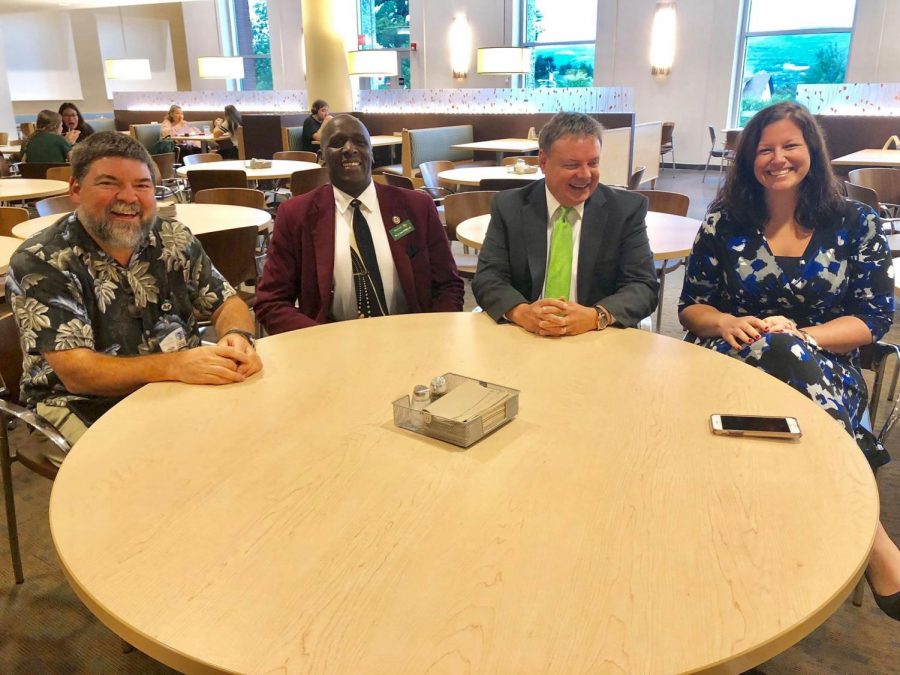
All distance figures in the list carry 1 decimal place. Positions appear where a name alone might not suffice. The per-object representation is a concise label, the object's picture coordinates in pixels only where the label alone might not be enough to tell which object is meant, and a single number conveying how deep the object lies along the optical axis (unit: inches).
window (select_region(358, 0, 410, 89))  567.8
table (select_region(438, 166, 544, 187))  206.7
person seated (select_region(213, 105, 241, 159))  344.2
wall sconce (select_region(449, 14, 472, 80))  520.1
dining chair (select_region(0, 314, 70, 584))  65.4
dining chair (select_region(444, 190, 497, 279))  155.2
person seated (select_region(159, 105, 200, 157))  393.4
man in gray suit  85.7
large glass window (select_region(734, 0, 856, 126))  422.9
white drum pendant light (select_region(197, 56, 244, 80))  500.4
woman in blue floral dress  76.9
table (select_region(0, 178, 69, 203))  190.7
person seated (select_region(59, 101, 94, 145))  324.2
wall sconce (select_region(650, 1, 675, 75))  449.4
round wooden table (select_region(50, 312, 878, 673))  32.8
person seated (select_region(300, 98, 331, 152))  323.0
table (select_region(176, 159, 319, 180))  228.2
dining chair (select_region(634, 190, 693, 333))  151.9
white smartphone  50.5
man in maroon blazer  89.5
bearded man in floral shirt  64.1
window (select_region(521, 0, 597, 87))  496.1
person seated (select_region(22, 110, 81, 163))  259.9
